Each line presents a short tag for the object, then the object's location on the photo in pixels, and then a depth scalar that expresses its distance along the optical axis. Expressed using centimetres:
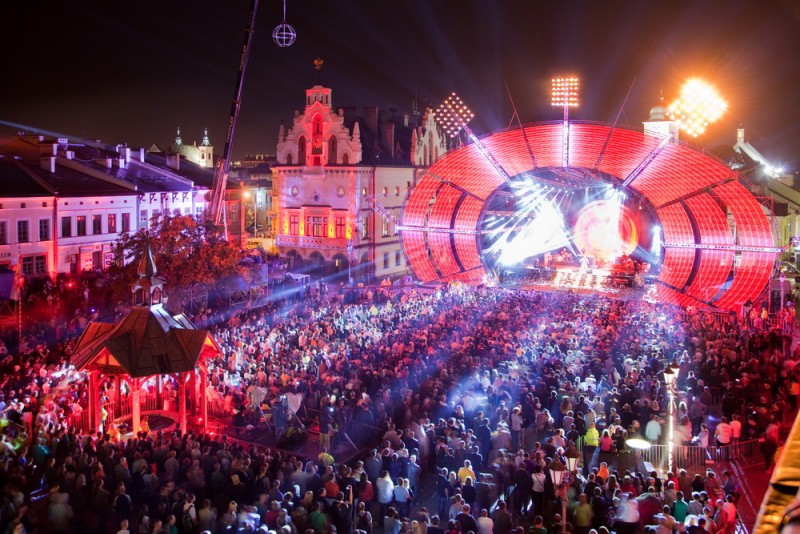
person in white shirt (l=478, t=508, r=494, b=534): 1097
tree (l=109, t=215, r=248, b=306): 3459
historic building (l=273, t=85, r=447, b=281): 5544
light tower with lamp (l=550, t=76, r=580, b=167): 3150
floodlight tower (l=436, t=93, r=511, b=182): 4772
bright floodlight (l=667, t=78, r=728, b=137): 3400
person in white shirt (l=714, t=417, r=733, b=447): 1487
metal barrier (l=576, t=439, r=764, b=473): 1478
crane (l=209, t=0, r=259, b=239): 4612
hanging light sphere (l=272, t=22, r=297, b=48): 2920
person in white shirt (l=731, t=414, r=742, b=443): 1496
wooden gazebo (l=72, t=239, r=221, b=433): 1556
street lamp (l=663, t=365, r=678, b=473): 1484
